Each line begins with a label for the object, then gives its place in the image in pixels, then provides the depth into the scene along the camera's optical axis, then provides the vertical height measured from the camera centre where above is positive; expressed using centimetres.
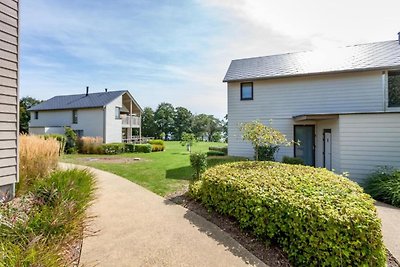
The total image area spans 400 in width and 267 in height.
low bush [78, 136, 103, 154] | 1945 -94
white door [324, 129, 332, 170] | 1024 -70
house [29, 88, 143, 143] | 2380 +216
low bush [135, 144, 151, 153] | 2094 -129
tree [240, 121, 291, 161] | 726 -3
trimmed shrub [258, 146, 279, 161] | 1157 -99
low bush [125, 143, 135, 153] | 2119 -130
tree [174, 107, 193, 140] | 5509 +306
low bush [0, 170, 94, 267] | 233 -122
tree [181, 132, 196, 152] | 2212 -49
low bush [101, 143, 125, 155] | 1933 -122
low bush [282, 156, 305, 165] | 1005 -121
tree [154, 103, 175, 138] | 5391 +317
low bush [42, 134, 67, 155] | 693 -43
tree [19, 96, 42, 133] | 3608 +352
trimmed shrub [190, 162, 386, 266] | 295 -121
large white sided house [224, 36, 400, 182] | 844 +168
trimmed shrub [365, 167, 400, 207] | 617 -155
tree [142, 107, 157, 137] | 5198 +218
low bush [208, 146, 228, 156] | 1884 -135
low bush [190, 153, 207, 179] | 716 -91
